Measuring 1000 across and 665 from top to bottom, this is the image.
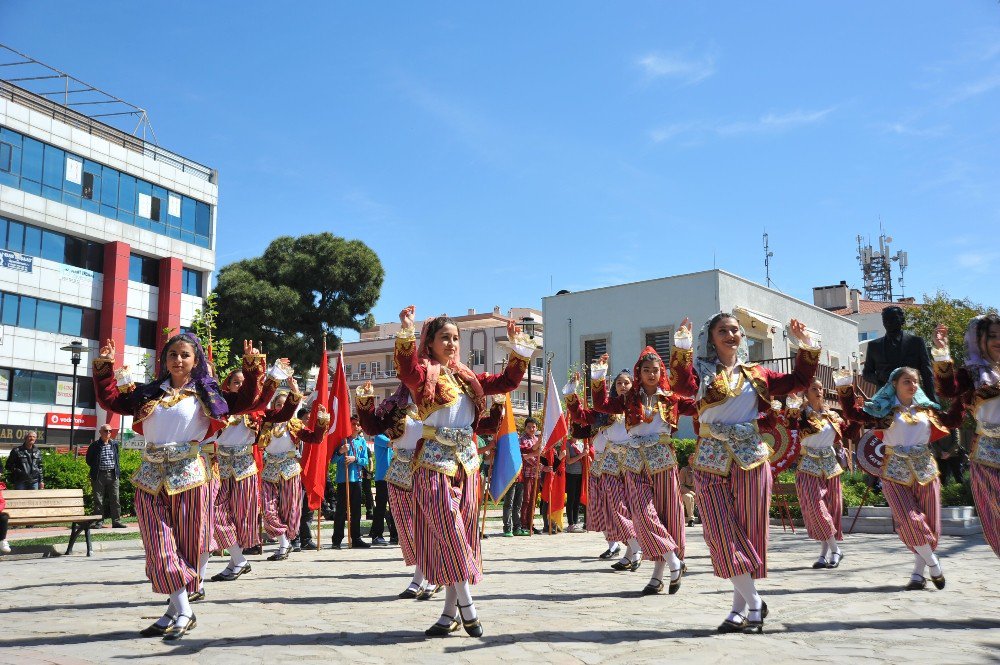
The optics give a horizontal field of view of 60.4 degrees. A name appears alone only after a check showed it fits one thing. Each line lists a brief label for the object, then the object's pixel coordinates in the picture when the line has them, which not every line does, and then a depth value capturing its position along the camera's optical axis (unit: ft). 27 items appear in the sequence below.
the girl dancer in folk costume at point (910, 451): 24.90
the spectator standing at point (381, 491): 43.73
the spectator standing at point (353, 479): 41.55
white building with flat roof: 102.63
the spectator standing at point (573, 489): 53.57
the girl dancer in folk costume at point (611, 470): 28.58
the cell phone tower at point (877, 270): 211.20
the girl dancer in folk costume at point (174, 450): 18.95
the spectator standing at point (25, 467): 50.85
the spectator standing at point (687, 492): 55.31
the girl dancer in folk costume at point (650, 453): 25.76
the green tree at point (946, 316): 96.43
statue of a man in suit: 29.63
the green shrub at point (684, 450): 87.92
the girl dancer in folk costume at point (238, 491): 29.27
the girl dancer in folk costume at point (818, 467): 31.37
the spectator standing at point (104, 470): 50.34
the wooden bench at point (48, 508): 35.50
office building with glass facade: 114.01
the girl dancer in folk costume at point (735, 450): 18.70
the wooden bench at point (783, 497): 47.93
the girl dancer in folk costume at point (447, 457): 18.38
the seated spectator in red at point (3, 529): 35.78
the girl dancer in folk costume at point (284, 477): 34.14
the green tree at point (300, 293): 126.11
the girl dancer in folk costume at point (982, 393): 21.33
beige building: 208.54
